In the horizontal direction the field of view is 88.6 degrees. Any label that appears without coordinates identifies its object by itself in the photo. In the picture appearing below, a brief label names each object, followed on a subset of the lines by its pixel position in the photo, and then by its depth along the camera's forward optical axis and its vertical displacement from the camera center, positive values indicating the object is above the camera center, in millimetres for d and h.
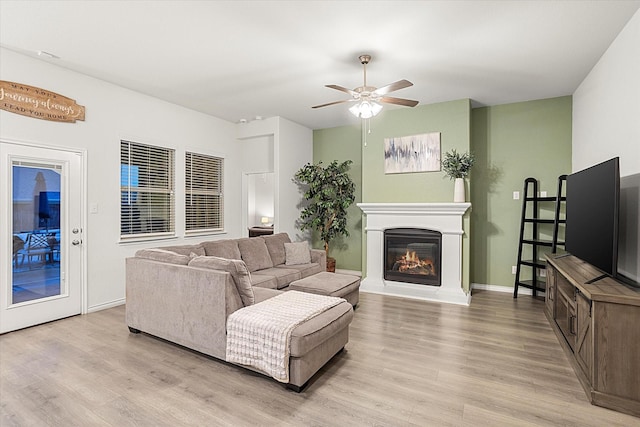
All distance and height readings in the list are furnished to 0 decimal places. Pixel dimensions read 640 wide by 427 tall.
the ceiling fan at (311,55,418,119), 3340 +1153
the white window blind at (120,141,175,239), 4516 +247
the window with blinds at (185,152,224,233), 5406 +261
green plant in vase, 4480 +574
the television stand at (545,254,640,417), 2066 -877
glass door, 3414 -317
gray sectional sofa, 2371 -850
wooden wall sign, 3352 +1132
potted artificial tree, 5809 +214
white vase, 4500 +261
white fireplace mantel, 4602 -463
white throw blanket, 2256 -895
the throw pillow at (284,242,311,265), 4910 -678
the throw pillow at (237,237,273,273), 4438 -625
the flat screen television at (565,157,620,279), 2311 -37
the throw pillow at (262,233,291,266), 4840 -587
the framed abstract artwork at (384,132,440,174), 4840 +856
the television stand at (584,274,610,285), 2416 -514
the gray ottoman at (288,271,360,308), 3600 -872
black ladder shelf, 4457 -330
